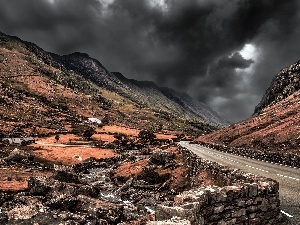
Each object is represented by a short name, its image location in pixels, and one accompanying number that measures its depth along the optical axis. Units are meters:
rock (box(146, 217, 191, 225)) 8.76
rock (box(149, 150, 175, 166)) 48.66
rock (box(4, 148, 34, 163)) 61.05
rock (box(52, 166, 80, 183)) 44.44
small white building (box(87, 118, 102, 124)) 180.70
